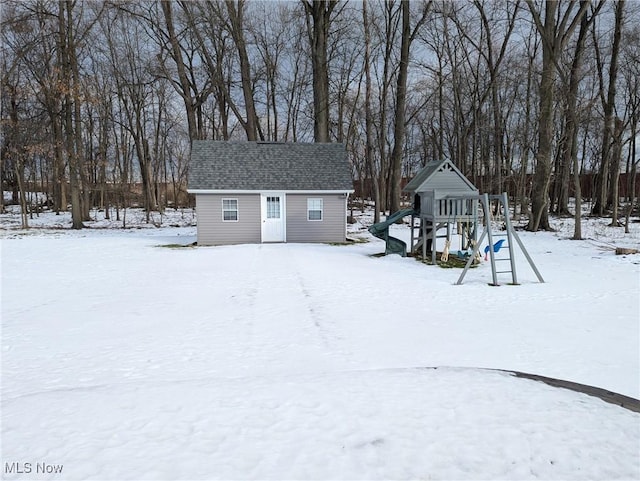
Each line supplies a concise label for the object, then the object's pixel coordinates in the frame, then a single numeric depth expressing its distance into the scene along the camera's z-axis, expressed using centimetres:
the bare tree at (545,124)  1853
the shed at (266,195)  1719
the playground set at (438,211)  1268
